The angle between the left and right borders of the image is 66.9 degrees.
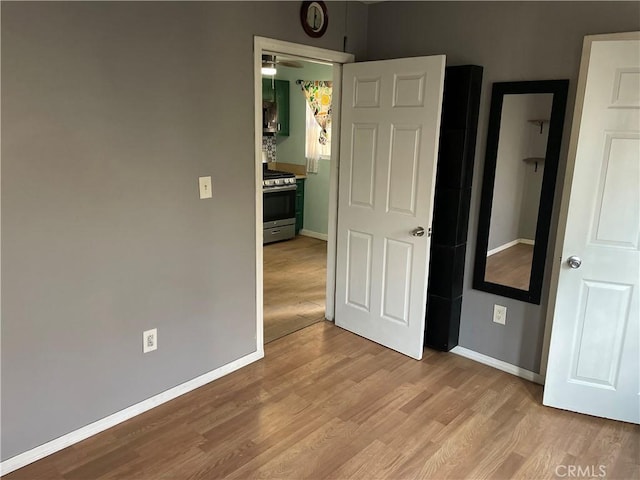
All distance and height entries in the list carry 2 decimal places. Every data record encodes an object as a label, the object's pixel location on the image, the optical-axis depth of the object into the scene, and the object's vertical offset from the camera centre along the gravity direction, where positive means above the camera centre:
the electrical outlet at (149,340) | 2.53 -1.05
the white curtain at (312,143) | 6.16 -0.01
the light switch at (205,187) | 2.61 -0.26
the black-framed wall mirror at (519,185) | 2.67 -0.21
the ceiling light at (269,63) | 4.83 +0.77
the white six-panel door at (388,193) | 2.92 -0.31
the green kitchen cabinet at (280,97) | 6.13 +0.56
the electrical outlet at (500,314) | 3.02 -1.02
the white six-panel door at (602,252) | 2.27 -0.49
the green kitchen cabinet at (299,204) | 6.36 -0.81
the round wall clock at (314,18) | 2.92 +0.75
